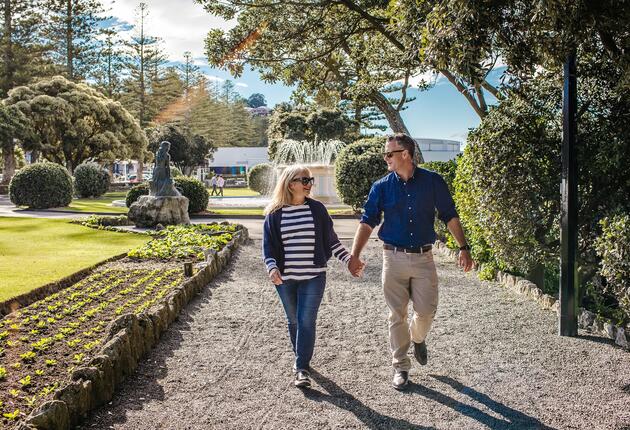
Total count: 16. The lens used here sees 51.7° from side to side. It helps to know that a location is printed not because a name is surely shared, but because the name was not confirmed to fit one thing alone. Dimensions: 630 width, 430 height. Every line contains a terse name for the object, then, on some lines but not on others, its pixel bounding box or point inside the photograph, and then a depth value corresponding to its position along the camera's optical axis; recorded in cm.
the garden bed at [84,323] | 418
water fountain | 2900
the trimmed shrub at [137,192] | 2255
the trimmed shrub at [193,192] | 2225
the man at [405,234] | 452
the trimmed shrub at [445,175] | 1273
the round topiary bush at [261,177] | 4112
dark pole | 595
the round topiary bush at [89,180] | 3384
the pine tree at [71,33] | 5019
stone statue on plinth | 1684
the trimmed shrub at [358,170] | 2097
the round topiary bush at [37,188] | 2542
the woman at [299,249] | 461
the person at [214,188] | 4009
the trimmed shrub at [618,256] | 528
